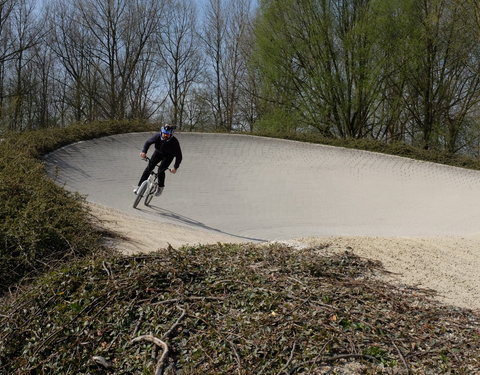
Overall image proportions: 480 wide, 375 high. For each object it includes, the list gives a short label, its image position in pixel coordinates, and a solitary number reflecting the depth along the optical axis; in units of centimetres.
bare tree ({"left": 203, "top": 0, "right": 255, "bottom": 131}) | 3312
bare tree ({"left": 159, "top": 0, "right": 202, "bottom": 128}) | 3281
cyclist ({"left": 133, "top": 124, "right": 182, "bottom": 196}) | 962
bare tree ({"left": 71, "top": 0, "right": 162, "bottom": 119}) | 2959
